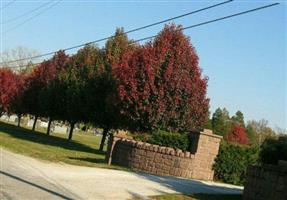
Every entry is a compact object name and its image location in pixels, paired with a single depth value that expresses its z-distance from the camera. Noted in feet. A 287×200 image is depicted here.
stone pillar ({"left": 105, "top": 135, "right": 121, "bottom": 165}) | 78.22
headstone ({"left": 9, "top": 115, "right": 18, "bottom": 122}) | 332.88
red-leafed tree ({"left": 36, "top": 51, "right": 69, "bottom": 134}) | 149.79
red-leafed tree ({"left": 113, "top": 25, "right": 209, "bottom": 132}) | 88.84
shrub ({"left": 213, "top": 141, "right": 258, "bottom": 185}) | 74.49
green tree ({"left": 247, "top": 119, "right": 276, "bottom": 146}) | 343.38
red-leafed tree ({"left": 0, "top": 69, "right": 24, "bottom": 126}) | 198.33
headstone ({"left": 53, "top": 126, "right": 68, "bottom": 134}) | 283.46
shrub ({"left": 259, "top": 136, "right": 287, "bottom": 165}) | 47.70
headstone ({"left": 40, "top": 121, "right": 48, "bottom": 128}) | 312.91
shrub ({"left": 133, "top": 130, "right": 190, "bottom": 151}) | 76.13
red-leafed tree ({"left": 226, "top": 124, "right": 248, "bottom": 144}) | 258.43
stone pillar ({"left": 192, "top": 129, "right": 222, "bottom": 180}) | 71.77
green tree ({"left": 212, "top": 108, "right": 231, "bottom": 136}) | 260.81
